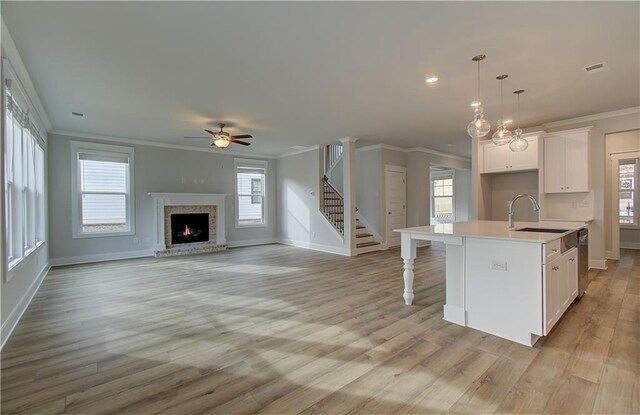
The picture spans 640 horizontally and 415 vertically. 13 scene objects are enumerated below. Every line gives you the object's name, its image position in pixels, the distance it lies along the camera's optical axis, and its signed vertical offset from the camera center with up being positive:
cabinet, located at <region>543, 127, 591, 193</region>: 4.95 +0.72
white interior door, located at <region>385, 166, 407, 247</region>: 7.69 +0.09
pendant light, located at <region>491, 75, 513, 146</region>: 3.60 +0.83
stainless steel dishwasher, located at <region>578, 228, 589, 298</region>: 3.41 -0.70
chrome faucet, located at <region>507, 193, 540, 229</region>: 3.31 -0.16
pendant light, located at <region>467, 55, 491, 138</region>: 3.18 +0.85
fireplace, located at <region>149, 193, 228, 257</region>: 6.91 -0.42
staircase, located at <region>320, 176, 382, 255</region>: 7.27 -0.31
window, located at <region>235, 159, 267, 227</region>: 8.45 +0.40
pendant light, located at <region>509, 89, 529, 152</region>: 4.03 +0.83
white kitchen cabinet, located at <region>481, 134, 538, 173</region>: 5.34 +0.86
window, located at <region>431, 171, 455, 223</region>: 10.21 +0.24
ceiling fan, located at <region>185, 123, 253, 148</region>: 5.24 +1.21
